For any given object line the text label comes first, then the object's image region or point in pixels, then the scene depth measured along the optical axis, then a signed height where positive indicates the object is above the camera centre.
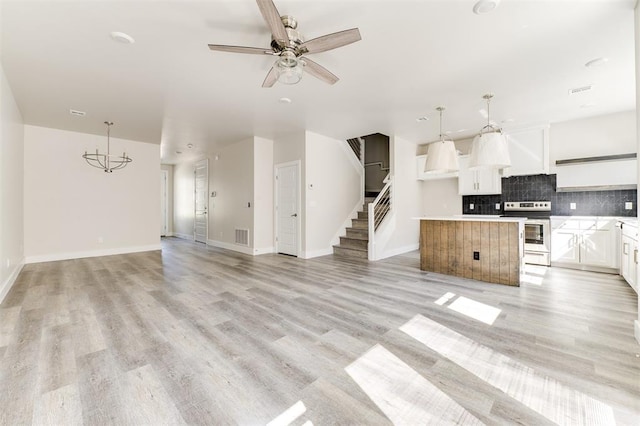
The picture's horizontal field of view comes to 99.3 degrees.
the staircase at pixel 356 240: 5.88 -0.61
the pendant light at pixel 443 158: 3.79 +0.78
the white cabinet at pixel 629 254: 3.27 -0.56
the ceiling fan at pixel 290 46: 2.04 +1.42
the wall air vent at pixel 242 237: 6.40 -0.54
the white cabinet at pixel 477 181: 5.67 +0.68
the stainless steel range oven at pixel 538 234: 4.85 -0.40
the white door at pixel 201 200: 8.08 +0.45
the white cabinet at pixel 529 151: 5.09 +1.18
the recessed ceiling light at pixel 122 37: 2.51 +1.68
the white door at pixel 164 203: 9.89 +0.44
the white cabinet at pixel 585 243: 4.27 -0.52
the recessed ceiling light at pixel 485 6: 2.15 +1.67
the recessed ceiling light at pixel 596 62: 2.99 +1.67
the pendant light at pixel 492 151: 3.32 +0.76
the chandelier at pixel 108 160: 5.90 +1.24
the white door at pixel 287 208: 5.96 +0.13
